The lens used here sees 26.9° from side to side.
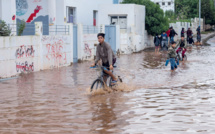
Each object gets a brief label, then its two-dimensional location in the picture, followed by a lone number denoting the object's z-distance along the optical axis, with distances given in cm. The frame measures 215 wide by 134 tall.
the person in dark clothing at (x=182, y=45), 2338
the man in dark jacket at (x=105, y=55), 1212
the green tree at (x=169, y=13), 8328
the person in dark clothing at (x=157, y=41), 3194
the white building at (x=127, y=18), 3600
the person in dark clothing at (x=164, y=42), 3178
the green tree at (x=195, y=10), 8210
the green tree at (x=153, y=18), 4159
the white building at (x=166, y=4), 10875
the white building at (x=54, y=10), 2261
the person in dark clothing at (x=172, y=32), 3709
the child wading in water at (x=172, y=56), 1910
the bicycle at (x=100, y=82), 1216
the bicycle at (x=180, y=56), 2338
